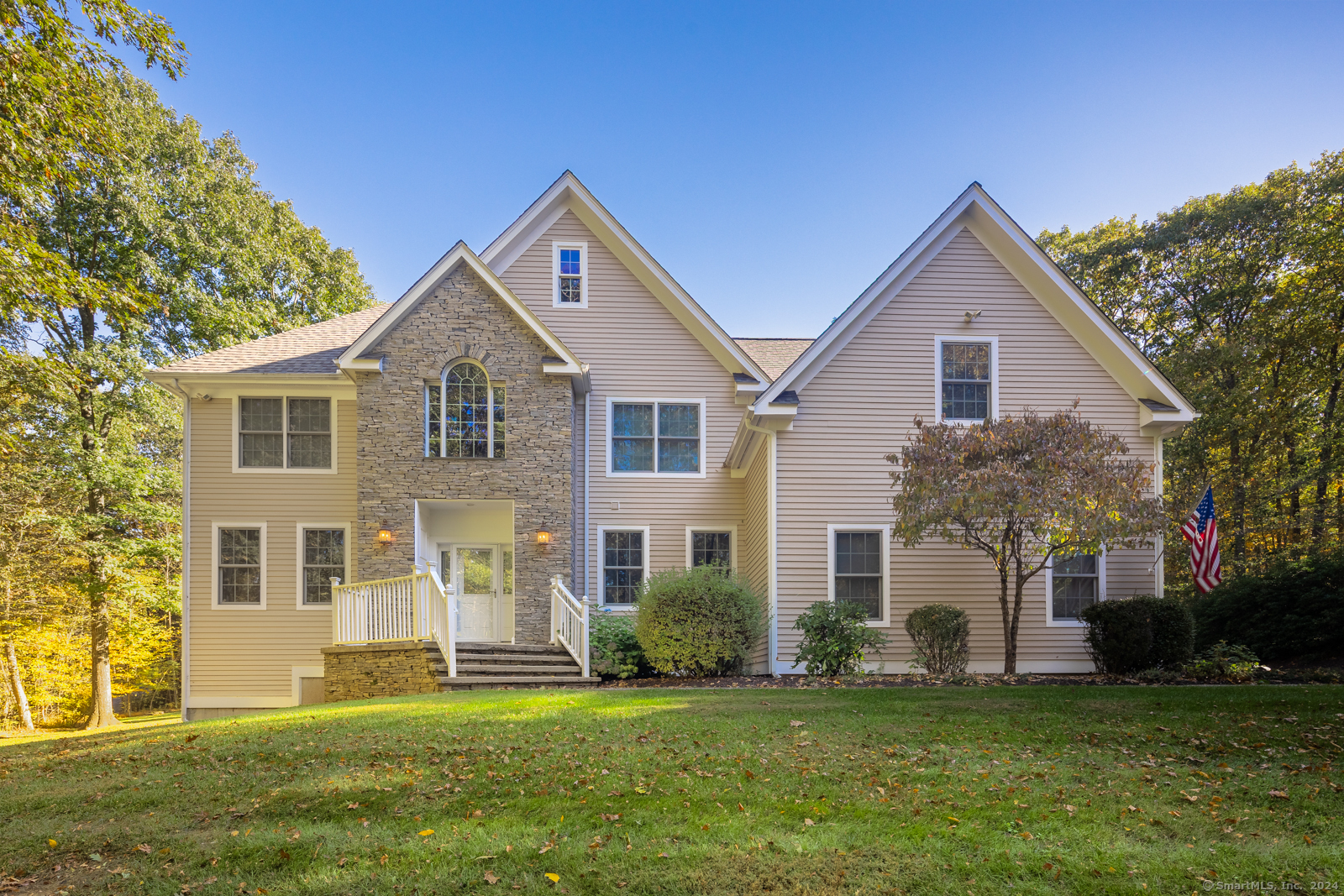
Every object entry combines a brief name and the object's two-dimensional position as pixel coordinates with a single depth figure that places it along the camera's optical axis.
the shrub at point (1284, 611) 12.88
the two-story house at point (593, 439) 12.70
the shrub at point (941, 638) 11.61
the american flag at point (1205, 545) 11.95
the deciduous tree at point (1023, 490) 10.10
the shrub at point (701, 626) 11.59
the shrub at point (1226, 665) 10.48
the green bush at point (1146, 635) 11.16
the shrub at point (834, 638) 11.49
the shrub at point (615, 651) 12.58
